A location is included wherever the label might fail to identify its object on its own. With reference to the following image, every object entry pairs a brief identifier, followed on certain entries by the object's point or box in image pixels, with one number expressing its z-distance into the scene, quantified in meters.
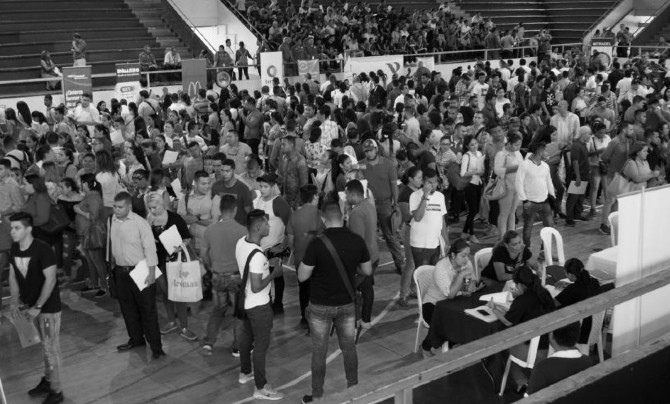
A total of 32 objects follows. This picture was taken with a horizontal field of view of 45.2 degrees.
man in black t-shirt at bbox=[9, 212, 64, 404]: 6.21
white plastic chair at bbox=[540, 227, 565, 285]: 7.92
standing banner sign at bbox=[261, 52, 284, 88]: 18.77
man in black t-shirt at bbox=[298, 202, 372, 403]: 5.95
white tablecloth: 7.59
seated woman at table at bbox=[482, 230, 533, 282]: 7.39
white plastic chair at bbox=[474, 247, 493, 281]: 7.76
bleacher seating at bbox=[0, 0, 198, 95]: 21.56
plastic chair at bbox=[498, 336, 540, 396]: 6.11
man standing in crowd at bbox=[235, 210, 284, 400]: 6.16
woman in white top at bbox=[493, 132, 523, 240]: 9.62
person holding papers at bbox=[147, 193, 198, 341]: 7.56
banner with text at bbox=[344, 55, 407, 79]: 18.61
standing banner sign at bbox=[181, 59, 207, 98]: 17.45
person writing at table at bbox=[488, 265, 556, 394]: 6.10
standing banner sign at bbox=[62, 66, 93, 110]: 15.41
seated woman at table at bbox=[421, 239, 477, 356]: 6.86
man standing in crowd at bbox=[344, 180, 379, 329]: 7.22
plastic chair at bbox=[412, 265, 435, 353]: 7.20
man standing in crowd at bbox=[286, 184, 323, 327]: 7.48
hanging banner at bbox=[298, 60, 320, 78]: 19.58
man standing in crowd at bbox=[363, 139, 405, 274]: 9.00
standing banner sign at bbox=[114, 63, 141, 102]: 16.30
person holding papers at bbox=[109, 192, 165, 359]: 6.99
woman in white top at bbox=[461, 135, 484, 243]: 10.20
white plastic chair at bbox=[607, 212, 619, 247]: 8.42
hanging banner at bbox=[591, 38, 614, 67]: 24.66
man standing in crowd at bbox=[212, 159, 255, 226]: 8.19
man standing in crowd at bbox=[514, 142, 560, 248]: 9.40
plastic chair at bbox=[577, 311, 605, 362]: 6.29
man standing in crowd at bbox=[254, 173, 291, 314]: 7.82
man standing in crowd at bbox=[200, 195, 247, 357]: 6.85
